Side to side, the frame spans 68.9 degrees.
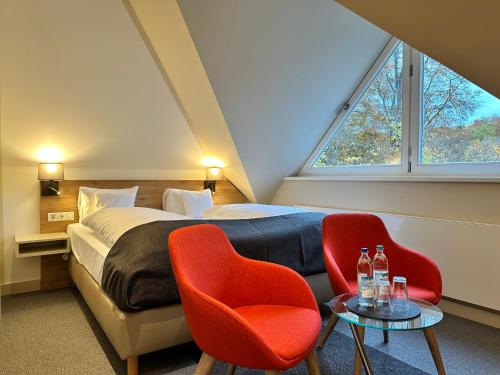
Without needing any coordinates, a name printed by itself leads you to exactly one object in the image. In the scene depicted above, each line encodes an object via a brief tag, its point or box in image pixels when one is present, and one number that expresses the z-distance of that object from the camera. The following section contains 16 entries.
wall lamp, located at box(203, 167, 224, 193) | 4.24
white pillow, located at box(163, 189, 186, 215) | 3.87
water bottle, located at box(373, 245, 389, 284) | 1.71
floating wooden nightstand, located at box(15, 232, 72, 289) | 3.07
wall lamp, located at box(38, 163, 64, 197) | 3.18
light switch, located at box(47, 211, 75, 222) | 3.34
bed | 1.83
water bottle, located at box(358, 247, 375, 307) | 1.66
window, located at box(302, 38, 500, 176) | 2.82
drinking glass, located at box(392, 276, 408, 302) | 1.75
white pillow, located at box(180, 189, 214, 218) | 3.83
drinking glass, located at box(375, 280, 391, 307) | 1.64
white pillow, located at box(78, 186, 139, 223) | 3.39
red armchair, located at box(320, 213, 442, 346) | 2.08
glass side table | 1.47
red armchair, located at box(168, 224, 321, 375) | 1.34
